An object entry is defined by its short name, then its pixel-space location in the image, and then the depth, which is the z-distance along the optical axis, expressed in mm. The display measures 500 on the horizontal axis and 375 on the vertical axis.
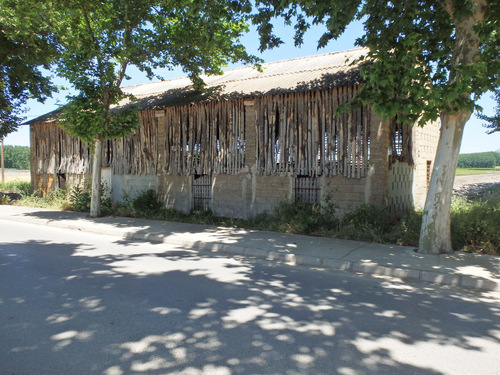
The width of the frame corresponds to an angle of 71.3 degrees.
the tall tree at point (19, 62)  13578
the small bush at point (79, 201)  14854
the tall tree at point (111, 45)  11039
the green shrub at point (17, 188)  20725
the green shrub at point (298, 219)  9773
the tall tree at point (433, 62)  6164
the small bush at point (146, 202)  13500
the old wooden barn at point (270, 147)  10273
